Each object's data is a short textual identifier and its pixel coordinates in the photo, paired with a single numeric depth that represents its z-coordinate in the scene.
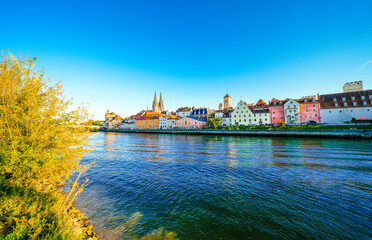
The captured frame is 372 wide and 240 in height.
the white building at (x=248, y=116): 76.94
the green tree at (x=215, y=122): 82.00
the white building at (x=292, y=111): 68.19
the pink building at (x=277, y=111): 72.88
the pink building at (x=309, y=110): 65.25
